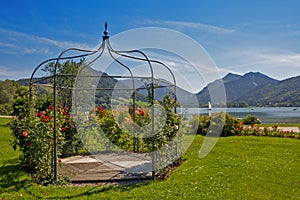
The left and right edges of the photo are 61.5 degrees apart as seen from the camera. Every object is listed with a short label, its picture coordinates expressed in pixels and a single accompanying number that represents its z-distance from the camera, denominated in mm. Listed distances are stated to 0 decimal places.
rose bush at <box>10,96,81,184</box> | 4449
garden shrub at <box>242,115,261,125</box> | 17094
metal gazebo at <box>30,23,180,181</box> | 5178
